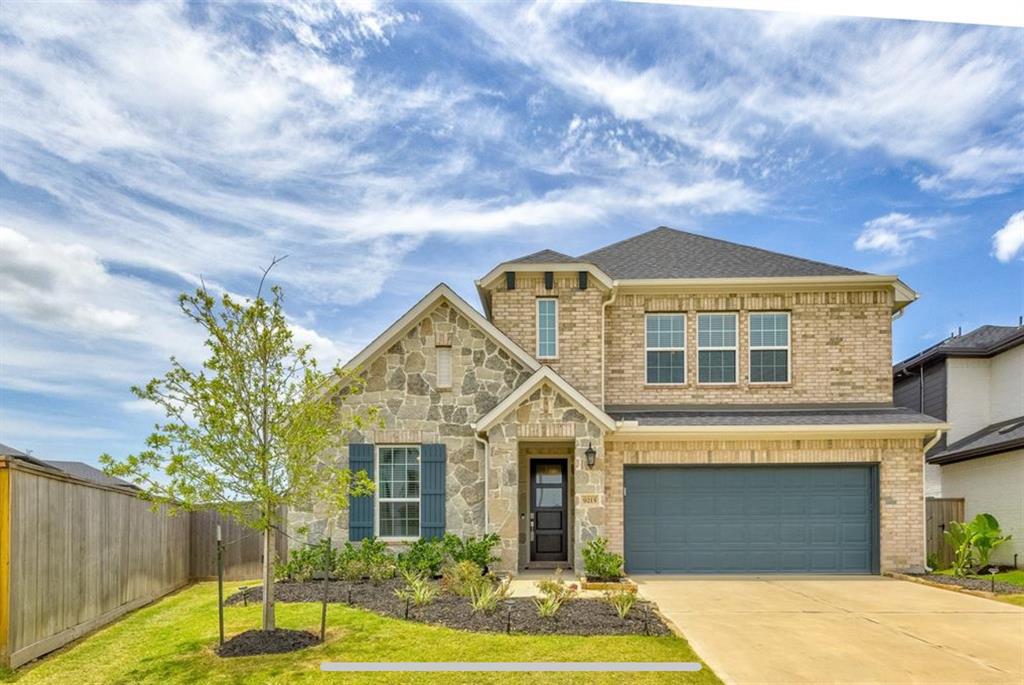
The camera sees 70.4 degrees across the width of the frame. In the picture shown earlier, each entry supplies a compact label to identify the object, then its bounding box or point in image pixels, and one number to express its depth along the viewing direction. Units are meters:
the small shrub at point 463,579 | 8.52
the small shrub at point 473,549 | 10.20
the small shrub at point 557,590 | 7.69
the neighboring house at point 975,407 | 13.06
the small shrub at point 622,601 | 7.41
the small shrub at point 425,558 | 10.04
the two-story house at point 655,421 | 10.85
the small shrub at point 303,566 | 10.03
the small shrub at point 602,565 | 9.94
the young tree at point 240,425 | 6.58
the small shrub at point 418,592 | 8.12
